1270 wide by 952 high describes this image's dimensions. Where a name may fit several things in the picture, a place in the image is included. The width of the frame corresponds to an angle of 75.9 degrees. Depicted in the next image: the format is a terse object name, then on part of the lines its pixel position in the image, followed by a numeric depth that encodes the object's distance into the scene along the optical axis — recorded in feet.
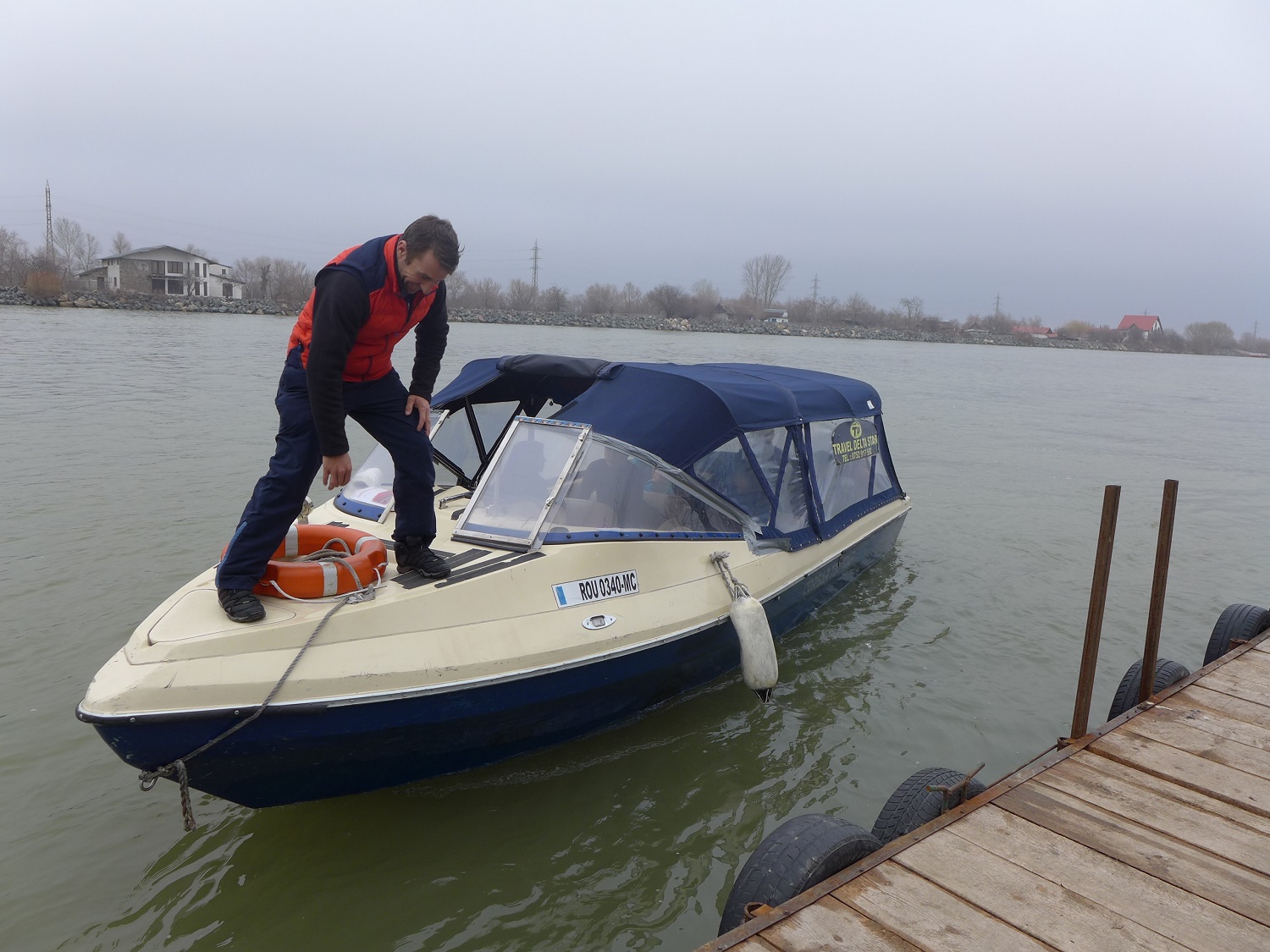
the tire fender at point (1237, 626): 19.48
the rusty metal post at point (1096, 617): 13.48
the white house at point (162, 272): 239.91
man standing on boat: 11.68
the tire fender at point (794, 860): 9.60
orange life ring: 12.60
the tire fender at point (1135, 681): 16.19
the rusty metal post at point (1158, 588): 14.79
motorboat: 11.18
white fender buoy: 15.33
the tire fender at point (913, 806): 11.94
